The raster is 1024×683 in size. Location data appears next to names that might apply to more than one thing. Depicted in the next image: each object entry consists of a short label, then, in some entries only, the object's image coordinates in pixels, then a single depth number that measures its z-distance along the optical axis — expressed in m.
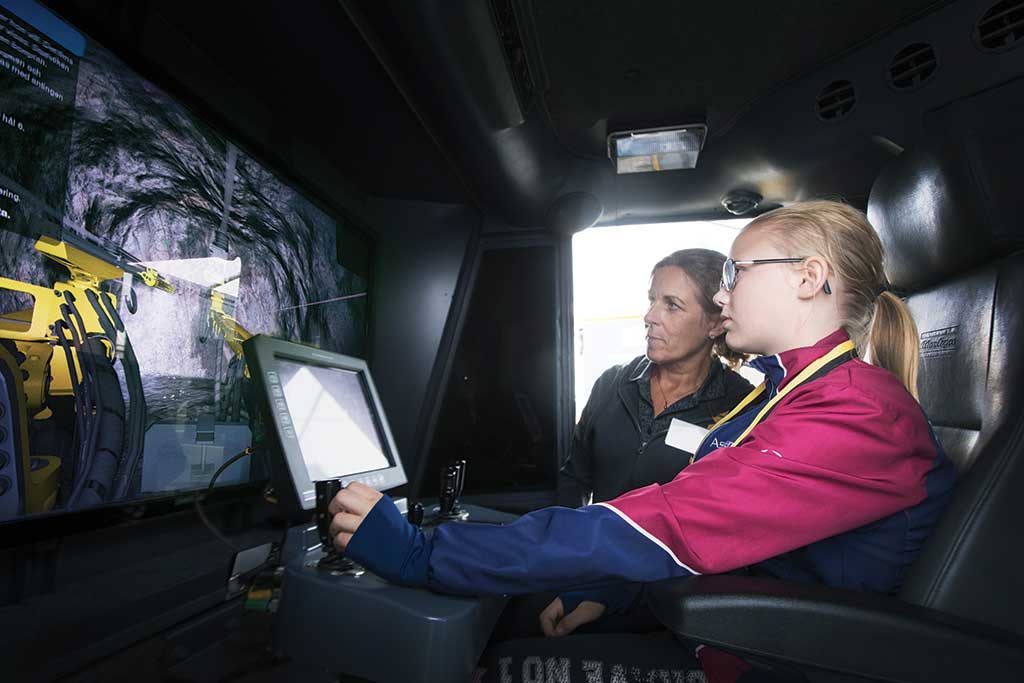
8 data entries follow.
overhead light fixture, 2.09
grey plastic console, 0.74
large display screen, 1.01
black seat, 0.66
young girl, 0.77
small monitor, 1.07
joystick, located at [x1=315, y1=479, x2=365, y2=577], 0.88
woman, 1.73
